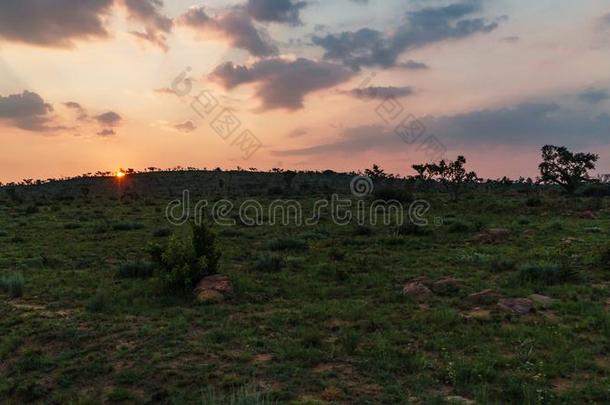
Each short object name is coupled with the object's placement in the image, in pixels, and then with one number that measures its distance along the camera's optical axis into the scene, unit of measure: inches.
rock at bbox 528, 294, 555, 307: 436.1
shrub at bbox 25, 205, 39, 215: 1513.0
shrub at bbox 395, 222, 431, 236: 917.2
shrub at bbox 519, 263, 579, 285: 517.0
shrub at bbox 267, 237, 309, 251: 802.1
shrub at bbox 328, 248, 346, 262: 694.5
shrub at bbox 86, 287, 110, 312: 446.9
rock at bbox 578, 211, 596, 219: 1167.4
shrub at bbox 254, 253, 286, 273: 626.5
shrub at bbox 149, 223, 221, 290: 510.5
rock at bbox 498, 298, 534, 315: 414.9
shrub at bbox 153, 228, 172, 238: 973.2
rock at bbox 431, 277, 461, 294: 493.0
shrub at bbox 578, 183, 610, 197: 1922.1
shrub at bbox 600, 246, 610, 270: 580.4
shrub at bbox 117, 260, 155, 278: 593.3
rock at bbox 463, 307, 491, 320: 402.0
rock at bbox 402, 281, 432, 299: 480.1
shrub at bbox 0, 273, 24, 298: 511.5
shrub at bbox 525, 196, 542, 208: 1472.1
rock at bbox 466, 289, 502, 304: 446.3
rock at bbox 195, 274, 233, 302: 474.9
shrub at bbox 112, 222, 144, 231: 1087.6
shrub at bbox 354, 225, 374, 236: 952.9
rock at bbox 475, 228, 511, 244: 820.6
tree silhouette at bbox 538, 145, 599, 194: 1768.0
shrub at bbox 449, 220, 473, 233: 947.3
